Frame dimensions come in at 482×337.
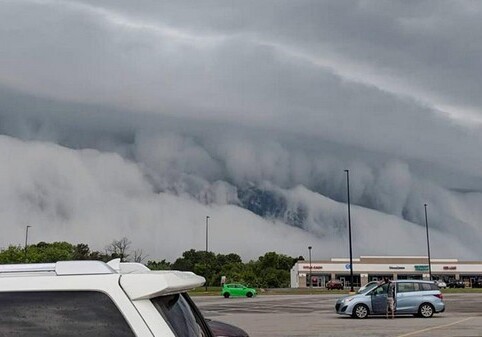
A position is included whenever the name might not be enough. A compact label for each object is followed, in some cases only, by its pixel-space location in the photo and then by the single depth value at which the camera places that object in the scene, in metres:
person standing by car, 25.70
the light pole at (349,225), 70.78
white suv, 2.48
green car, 56.03
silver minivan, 25.97
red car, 89.03
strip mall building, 117.19
